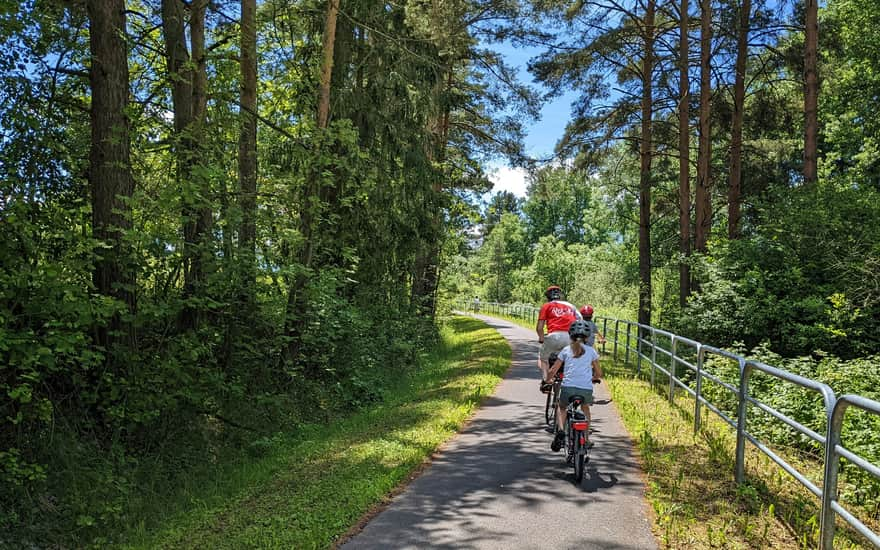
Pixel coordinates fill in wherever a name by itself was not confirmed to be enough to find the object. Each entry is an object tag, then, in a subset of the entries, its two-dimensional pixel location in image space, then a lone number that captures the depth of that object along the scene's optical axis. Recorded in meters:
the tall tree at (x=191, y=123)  7.93
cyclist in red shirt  8.98
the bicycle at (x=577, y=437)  6.48
